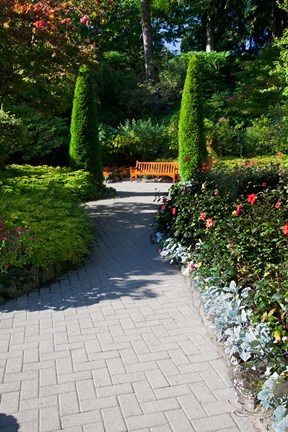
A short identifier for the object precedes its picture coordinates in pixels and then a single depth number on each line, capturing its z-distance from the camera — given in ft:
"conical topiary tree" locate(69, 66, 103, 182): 38.09
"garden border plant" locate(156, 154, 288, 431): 8.63
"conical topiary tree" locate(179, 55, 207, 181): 42.14
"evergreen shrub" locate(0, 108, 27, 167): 32.14
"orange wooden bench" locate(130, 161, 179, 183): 50.08
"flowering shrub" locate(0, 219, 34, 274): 15.75
